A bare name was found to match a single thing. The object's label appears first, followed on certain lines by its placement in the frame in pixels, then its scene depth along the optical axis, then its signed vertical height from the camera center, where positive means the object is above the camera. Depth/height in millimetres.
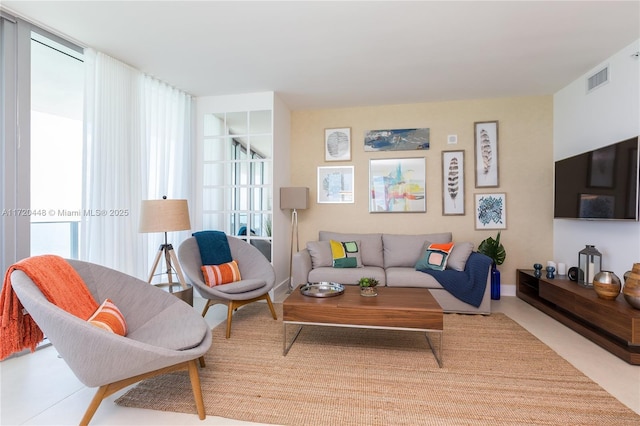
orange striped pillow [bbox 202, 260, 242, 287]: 2963 -676
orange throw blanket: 1502 -519
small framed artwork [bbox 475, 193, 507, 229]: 4172 -7
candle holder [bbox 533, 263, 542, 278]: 3558 -723
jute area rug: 1682 -1168
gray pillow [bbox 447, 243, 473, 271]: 3471 -545
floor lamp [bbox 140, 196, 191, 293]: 2754 -91
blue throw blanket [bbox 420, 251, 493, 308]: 3242 -780
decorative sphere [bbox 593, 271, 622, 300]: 2508 -632
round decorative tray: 2567 -740
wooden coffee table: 2199 -792
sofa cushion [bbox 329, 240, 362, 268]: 3760 -583
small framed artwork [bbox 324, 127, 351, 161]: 4562 +1009
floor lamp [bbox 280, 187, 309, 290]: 4152 +151
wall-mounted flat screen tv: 2623 +281
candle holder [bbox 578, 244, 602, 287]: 2973 -534
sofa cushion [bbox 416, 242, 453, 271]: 3529 -578
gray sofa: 3383 -705
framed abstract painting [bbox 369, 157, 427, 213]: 4355 +368
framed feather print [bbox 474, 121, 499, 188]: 4188 +807
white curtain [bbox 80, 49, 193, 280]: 2883 +546
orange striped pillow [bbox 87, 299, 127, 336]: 1717 -671
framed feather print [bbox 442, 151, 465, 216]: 4262 +394
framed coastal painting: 4371 +1052
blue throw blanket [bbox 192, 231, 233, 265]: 3109 -427
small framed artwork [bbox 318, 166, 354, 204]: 4566 +389
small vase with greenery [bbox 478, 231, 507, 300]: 3834 -565
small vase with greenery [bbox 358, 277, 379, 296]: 2564 -679
